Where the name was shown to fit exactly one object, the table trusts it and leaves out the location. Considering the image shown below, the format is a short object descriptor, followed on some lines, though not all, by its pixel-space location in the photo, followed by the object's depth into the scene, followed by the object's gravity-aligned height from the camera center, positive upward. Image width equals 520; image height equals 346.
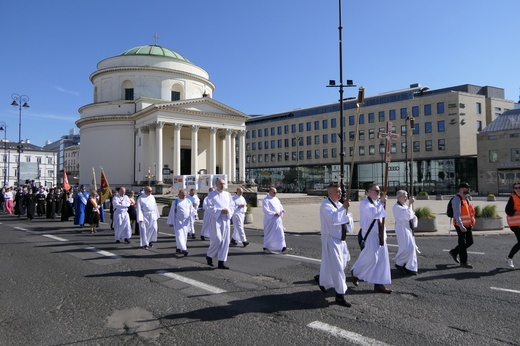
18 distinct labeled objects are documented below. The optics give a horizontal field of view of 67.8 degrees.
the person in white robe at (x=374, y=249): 6.47 -1.11
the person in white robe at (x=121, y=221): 12.80 -1.22
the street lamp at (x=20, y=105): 36.04 +7.43
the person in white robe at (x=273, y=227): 10.94 -1.23
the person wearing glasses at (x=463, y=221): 8.50 -0.85
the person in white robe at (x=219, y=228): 8.66 -1.01
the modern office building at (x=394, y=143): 58.72 +7.94
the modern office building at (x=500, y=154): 50.28 +3.94
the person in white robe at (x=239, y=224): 12.54 -1.31
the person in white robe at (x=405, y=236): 7.80 -1.07
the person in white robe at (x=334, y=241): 5.85 -0.90
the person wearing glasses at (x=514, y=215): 8.34 -0.69
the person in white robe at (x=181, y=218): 10.45 -0.97
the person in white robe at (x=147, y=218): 11.58 -1.01
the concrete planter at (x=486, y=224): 15.10 -1.59
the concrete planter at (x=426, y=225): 14.95 -1.61
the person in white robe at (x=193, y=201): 14.01 -0.70
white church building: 49.31 +7.93
